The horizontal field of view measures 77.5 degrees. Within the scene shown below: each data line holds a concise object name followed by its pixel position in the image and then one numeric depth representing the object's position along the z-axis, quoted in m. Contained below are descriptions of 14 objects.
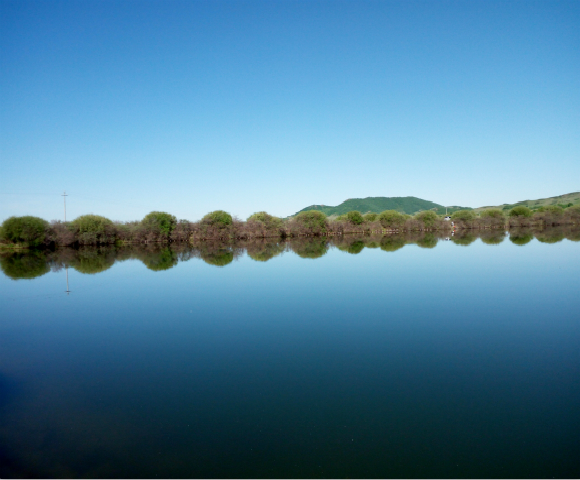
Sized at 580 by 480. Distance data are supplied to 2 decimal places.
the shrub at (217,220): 66.00
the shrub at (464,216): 94.12
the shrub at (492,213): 93.43
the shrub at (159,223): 61.03
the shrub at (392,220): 87.94
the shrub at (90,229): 54.72
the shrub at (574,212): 89.71
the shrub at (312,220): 76.94
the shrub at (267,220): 71.51
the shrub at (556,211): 94.00
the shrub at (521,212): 95.50
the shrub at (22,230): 48.22
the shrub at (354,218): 87.00
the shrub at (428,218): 89.75
